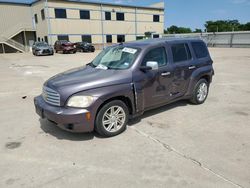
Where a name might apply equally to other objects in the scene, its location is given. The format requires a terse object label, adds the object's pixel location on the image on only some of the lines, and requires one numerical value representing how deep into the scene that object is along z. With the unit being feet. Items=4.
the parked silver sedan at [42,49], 83.20
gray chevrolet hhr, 11.73
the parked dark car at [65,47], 90.11
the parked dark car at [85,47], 99.01
